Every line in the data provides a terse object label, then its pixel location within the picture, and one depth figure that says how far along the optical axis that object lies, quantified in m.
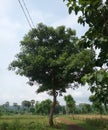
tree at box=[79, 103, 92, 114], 46.02
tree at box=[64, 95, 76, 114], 27.14
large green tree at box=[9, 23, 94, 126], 12.56
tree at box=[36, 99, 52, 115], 45.16
